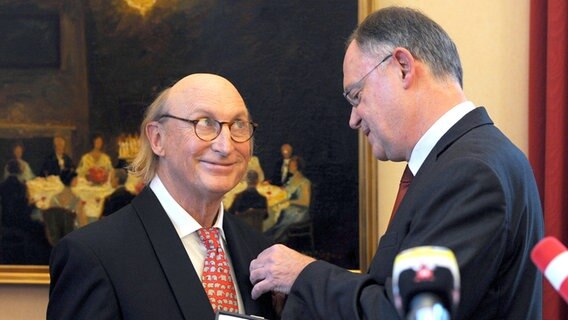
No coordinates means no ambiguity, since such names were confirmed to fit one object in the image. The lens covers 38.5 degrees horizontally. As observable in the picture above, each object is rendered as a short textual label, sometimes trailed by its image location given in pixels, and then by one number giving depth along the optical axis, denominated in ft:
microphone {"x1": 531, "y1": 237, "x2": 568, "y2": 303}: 3.06
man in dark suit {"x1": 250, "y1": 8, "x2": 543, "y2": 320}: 5.67
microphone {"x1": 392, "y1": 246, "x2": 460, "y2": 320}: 3.10
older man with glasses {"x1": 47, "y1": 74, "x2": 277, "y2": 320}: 7.32
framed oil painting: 11.56
